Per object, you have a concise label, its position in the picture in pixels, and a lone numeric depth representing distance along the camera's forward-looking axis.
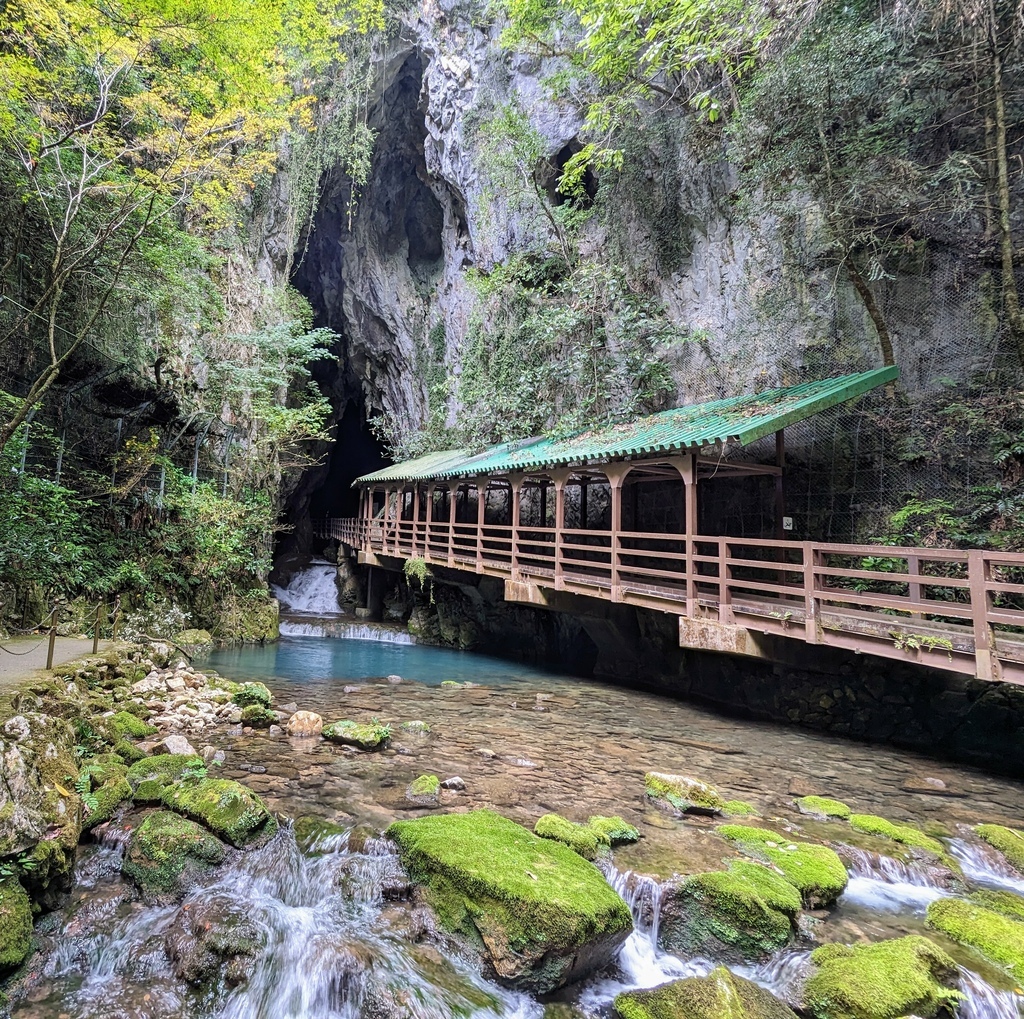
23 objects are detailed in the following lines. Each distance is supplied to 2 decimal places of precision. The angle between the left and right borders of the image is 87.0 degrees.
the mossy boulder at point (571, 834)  4.43
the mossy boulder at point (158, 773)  4.71
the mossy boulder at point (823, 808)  5.35
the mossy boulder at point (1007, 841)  4.60
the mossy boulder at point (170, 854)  3.87
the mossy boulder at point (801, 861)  4.13
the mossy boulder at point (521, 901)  3.31
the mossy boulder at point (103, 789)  4.28
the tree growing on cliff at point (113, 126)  8.32
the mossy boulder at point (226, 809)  4.30
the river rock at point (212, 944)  3.28
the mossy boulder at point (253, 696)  7.66
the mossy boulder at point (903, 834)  4.67
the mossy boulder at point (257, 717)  7.07
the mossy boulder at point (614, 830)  4.65
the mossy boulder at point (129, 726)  5.99
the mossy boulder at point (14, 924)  2.93
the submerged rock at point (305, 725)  6.97
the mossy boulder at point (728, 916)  3.69
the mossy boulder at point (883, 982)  3.07
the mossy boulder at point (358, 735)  6.57
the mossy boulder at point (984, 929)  3.56
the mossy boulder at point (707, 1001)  3.06
